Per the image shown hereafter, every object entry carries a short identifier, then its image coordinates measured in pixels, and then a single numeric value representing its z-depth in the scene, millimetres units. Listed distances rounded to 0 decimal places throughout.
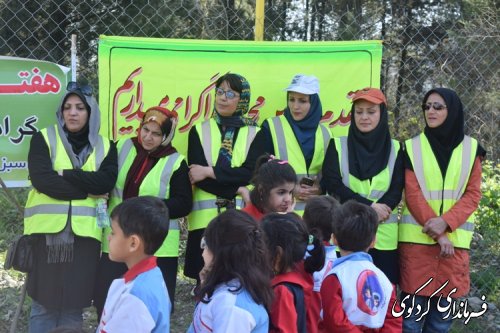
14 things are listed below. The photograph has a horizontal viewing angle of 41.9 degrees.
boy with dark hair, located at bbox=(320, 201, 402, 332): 3080
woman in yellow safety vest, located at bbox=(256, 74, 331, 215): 4445
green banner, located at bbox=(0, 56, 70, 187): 4570
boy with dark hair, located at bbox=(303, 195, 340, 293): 3402
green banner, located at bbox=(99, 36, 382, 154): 4781
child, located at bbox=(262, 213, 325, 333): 2752
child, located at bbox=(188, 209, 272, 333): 2551
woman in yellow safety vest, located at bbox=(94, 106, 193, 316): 4105
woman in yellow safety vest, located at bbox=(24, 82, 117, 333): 3924
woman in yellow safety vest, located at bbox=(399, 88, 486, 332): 4340
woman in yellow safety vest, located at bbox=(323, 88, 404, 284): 4305
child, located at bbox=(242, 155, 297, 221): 3656
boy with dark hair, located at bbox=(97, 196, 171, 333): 2566
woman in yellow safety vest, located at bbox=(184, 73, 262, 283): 4270
